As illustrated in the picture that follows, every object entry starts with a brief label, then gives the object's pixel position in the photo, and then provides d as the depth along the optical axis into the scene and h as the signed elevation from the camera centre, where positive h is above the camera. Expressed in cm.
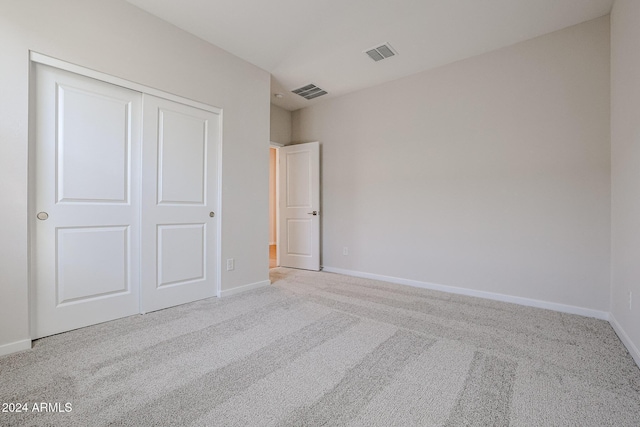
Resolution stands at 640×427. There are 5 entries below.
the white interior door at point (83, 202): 206 +5
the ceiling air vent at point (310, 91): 411 +181
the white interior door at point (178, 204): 262 +6
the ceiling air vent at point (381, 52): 309 +181
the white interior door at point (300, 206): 456 +7
